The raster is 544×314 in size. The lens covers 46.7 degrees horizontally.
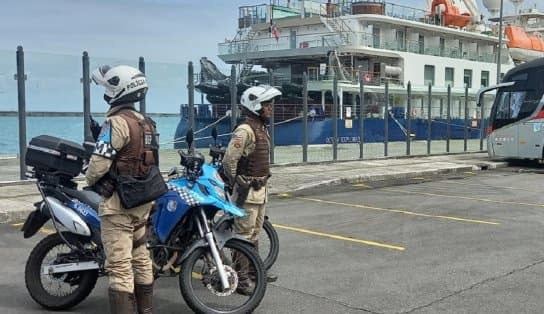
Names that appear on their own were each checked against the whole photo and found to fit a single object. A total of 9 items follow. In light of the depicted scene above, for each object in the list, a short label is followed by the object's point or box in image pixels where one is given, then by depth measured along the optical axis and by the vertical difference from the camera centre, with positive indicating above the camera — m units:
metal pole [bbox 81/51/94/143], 13.12 +0.66
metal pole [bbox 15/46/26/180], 12.34 +0.42
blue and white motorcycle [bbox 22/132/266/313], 4.74 -0.95
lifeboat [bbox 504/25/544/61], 44.19 +5.52
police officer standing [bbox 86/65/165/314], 4.14 -0.32
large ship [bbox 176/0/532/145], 23.05 +3.51
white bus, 19.64 +0.21
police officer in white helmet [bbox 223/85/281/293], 5.59 -0.33
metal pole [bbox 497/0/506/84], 27.40 +3.08
